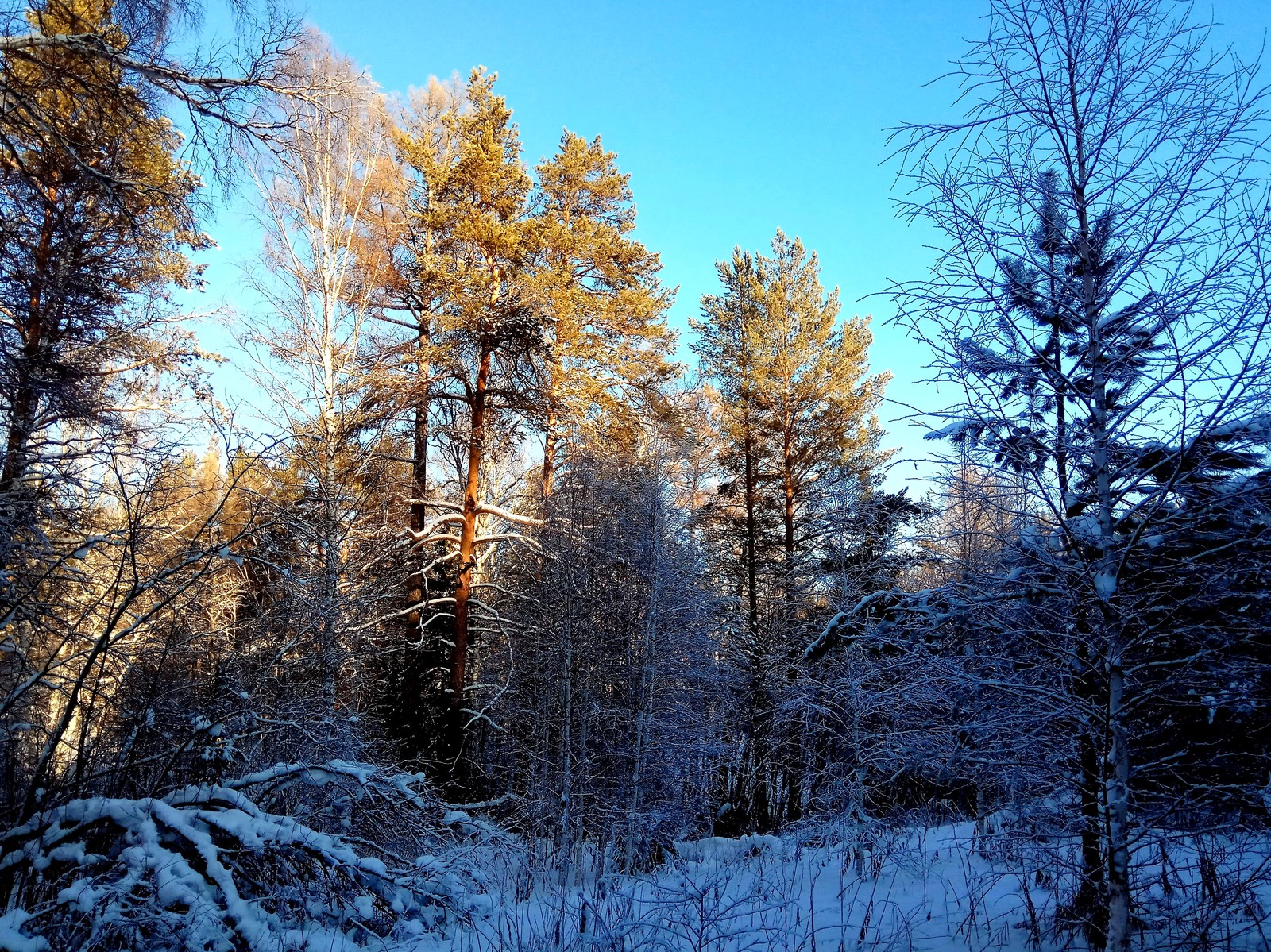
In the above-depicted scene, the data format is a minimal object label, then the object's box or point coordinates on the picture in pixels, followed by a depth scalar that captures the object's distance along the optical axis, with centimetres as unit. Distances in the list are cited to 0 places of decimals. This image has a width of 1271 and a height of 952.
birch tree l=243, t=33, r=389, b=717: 1114
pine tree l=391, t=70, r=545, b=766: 1274
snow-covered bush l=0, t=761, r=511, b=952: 378
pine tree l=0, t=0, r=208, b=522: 544
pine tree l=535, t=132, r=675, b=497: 1362
